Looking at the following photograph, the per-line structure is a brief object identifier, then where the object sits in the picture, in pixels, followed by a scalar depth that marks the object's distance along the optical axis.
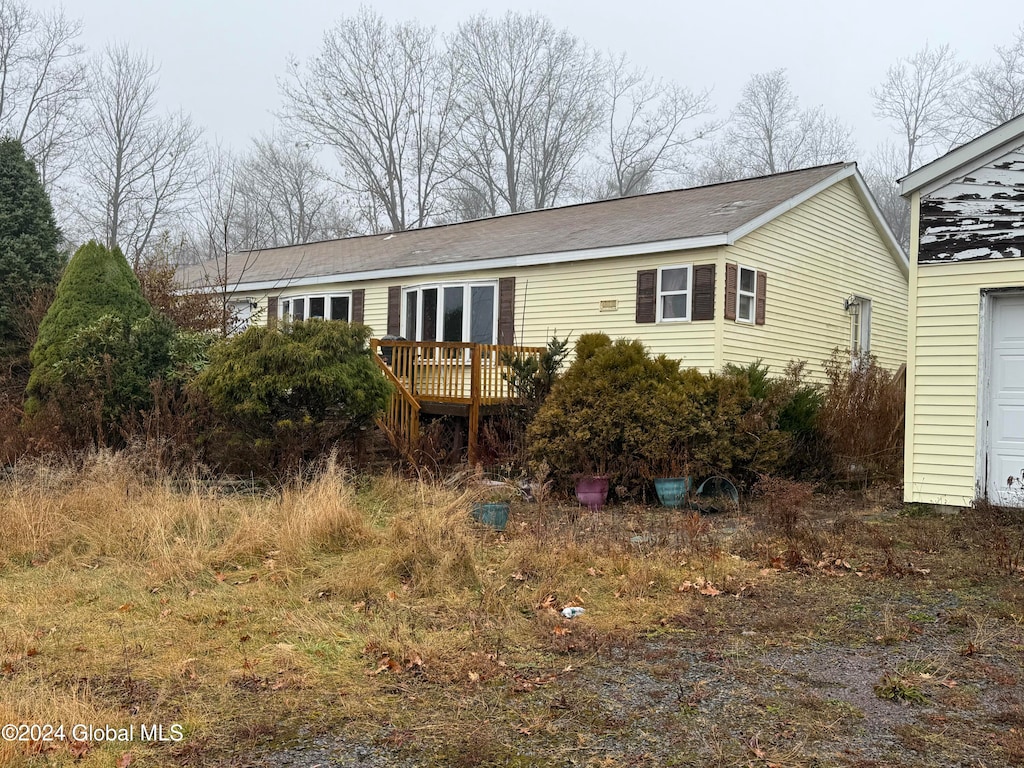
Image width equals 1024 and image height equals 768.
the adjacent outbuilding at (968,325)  8.83
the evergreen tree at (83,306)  11.06
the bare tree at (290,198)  39.91
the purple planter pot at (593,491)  10.06
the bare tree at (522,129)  36.62
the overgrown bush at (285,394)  9.86
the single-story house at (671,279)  14.03
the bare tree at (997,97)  32.00
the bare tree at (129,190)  33.62
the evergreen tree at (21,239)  14.73
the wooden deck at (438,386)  12.48
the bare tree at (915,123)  36.66
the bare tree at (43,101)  29.56
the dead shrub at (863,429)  11.27
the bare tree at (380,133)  35.16
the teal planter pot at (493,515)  8.11
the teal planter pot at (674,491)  10.01
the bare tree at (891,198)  36.53
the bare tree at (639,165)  37.25
